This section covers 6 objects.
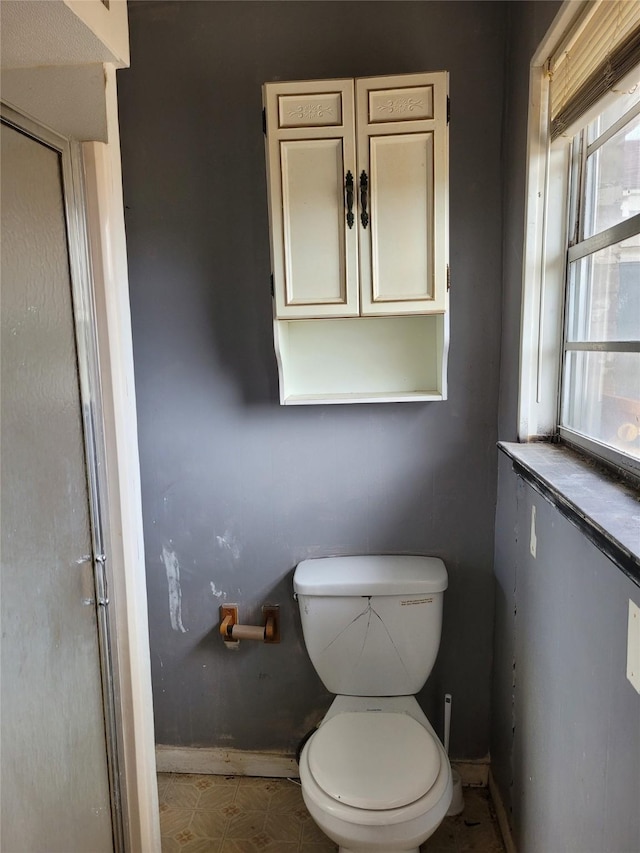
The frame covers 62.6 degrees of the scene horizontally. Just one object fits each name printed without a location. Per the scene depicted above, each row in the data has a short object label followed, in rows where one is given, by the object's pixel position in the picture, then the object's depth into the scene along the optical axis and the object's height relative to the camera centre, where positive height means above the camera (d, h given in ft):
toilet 4.55 -3.09
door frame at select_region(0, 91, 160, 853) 3.23 -0.73
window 3.47 +0.77
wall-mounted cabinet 4.53 +1.28
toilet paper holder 5.69 -3.04
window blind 3.15 +1.89
